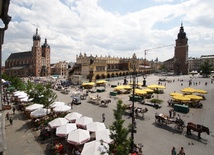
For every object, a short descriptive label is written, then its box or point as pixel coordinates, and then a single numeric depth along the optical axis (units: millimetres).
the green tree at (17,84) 33062
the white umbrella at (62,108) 17328
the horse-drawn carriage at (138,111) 17705
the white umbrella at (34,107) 17772
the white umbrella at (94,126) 12266
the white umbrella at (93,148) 8797
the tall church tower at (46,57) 103525
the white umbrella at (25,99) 22303
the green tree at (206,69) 73025
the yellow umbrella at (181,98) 21191
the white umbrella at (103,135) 10344
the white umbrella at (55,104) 19484
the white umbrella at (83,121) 13626
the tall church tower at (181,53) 90938
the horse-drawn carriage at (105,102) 23486
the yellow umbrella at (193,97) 21862
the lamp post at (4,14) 3509
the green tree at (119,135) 7329
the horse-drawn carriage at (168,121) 13930
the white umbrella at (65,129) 11934
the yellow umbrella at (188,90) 28294
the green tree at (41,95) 17438
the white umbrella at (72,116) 14795
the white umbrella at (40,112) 16191
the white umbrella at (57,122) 13312
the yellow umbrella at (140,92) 25778
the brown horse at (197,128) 12586
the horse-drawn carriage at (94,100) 25328
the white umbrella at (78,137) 10617
